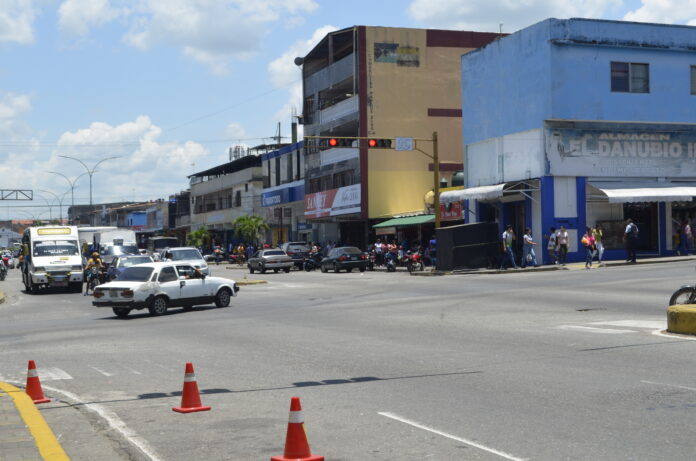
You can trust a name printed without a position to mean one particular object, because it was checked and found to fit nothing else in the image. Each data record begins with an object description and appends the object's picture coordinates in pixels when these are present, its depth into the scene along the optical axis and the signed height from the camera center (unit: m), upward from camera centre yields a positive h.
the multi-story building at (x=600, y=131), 41.50 +5.45
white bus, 37.84 -0.11
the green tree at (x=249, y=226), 83.44 +2.45
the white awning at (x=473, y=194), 43.50 +2.78
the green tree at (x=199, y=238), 99.81 +1.71
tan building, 60.88 +9.52
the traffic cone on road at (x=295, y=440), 6.63 -1.36
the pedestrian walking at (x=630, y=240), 37.25 +0.33
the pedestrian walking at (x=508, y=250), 38.88 -0.01
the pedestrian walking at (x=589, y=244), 37.47 +0.17
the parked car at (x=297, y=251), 56.17 +0.08
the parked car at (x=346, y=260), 49.03 -0.43
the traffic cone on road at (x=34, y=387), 10.16 -1.47
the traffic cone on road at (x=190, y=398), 9.39 -1.49
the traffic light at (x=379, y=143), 38.34 +4.62
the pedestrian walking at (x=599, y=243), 39.22 +0.23
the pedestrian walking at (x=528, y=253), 39.59 -0.16
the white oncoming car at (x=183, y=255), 40.84 -0.05
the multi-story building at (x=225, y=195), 92.06 +6.40
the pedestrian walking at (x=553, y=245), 39.31 +0.15
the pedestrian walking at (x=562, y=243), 39.06 +0.25
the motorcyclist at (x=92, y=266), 36.34 -0.44
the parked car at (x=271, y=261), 53.03 -0.47
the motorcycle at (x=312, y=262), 55.62 -0.60
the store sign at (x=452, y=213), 53.22 +2.18
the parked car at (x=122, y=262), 36.16 -0.30
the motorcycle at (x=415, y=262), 44.09 -0.54
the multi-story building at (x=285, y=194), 78.19 +5.13
